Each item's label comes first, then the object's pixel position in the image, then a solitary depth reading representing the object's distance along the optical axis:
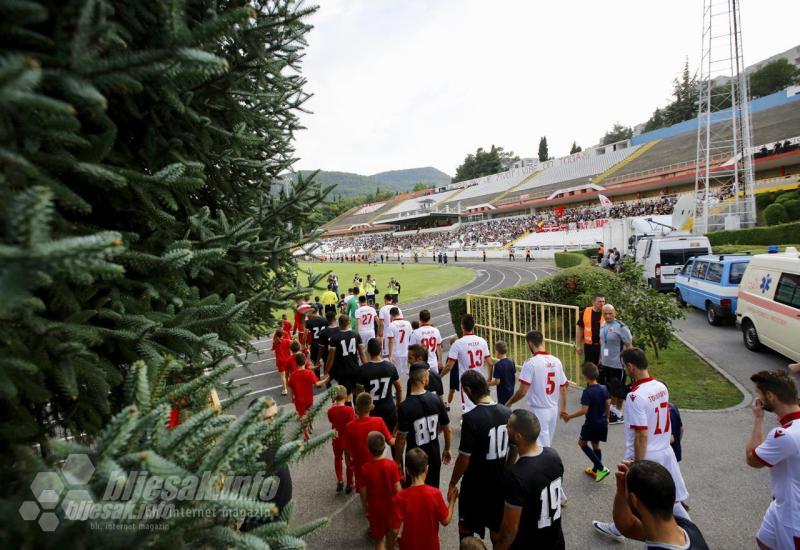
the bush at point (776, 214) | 29.88
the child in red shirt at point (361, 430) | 4.63
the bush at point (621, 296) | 9.52
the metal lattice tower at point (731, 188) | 29.06
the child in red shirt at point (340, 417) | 5.16
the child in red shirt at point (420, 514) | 3.40
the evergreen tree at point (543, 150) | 118.94
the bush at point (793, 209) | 29.50
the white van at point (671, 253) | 18.41
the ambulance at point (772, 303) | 8.83
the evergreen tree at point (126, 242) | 1.33
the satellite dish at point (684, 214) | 32.40
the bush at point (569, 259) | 26.11
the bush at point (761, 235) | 25.14
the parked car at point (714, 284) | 12.96
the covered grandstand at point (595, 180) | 48.28
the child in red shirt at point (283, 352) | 9.27
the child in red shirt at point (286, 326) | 10.04
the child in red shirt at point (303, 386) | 6.64
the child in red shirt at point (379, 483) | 3.94
